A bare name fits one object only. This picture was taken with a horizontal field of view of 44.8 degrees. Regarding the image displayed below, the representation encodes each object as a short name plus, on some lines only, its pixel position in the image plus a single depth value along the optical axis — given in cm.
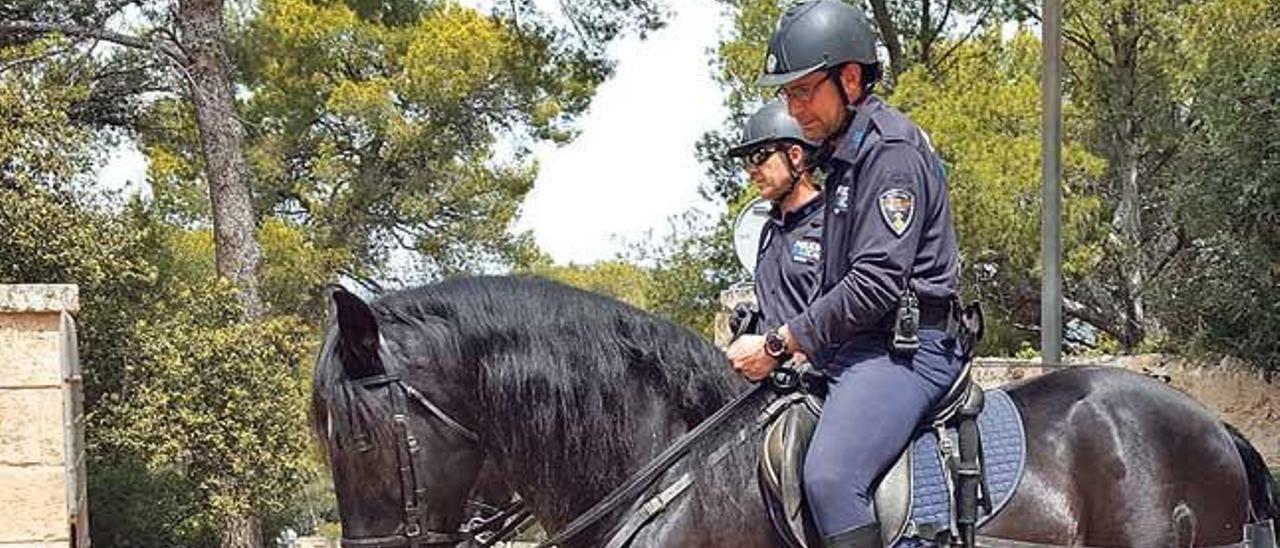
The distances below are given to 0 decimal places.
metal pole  782
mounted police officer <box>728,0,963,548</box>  323
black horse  329
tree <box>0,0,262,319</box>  1209
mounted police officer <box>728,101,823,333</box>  387
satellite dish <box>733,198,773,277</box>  789
